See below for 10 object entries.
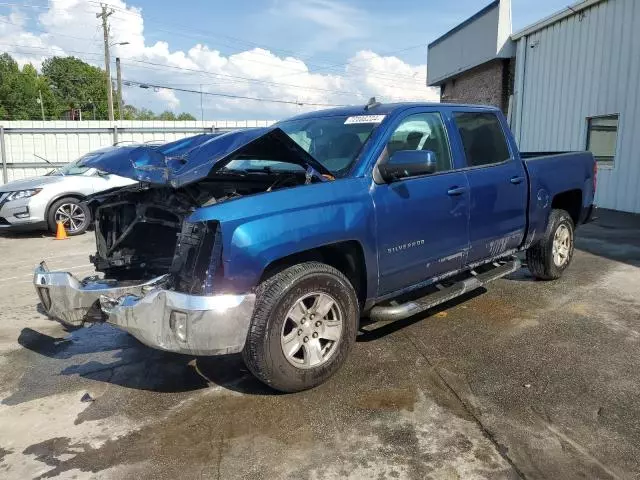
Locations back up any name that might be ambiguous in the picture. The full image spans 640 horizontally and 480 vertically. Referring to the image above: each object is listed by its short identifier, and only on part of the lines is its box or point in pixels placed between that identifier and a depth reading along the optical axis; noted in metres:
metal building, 11.80
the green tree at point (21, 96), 79.38
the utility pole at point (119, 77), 38.41
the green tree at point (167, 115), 89.94
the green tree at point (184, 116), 90.62
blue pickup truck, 3.12
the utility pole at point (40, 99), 79.31
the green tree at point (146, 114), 90.94
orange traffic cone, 10.07
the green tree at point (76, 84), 88.88
